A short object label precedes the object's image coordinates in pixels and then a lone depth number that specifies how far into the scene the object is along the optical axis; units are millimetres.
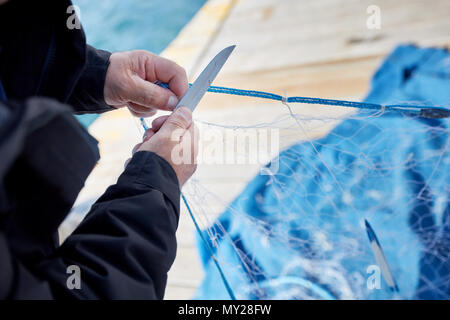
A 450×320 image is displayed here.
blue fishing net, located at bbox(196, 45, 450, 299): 934
